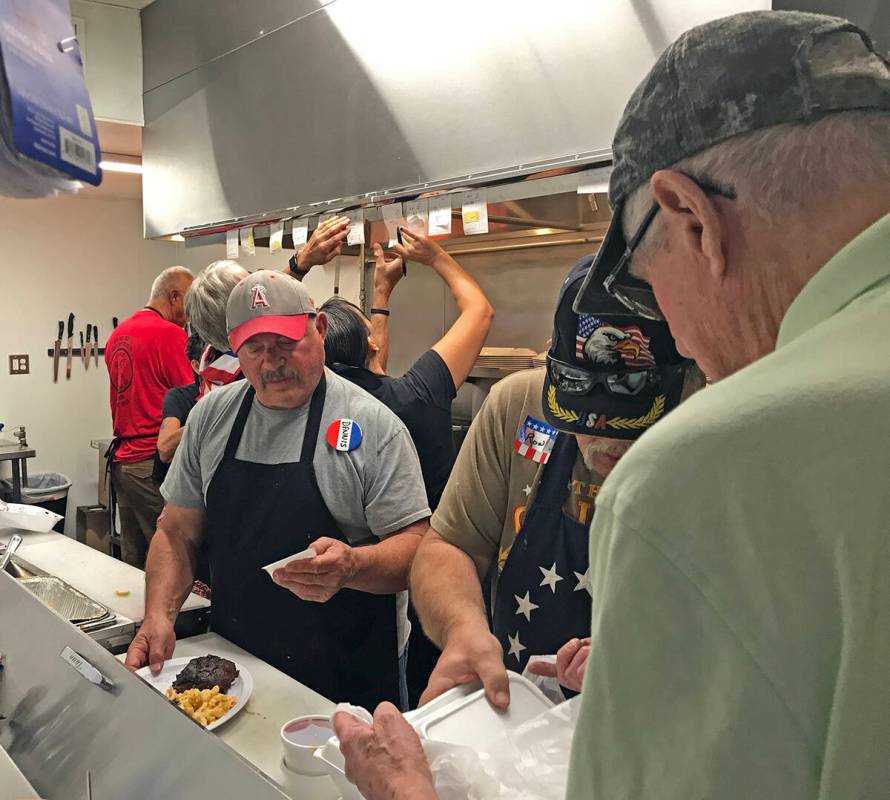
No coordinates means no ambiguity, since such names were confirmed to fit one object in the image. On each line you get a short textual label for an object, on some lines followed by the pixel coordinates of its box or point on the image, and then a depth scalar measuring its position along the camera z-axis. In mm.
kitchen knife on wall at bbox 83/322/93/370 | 6500
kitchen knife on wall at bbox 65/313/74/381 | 6336
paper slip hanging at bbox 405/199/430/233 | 2468
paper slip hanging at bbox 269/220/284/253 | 2957
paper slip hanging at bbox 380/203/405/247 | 2547
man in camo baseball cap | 427
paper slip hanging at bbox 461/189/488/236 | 2326
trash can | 5551
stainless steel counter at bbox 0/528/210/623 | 2191
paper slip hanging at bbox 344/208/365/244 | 2648
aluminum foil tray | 2006
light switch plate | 6102
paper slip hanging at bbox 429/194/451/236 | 2400
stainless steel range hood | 2027
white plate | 1591
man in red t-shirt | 4258
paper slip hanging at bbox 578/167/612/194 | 2045
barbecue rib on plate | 1677
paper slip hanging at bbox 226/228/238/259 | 3135
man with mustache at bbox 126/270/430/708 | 1979
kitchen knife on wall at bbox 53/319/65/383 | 6301
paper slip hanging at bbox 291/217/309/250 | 2875
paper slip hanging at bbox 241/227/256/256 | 3082
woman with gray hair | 2750
